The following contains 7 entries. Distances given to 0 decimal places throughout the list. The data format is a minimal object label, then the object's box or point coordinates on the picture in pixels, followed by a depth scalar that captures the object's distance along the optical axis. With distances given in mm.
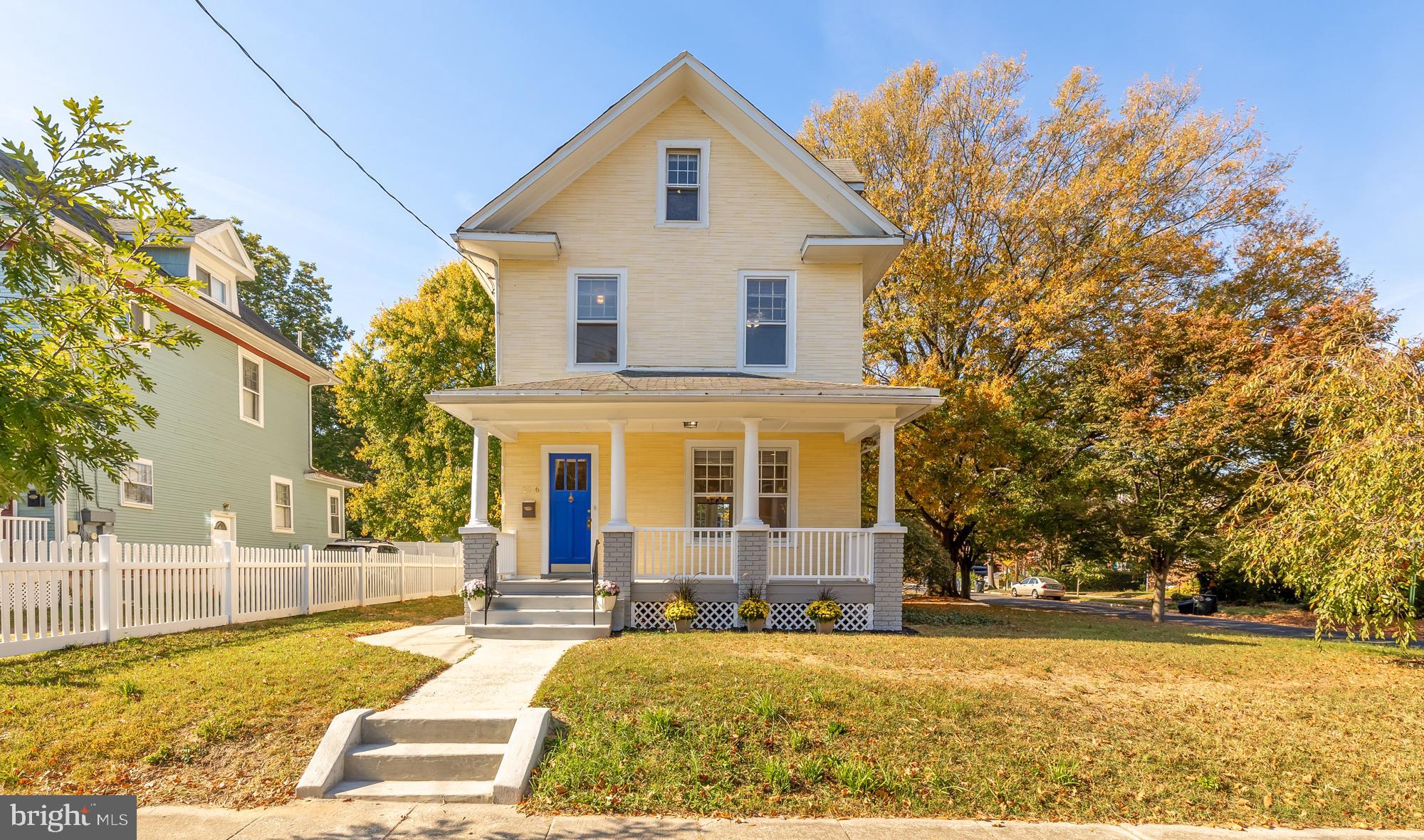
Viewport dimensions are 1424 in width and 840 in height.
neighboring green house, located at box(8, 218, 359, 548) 13555
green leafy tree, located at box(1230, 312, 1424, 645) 8539
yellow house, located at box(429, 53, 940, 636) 11863
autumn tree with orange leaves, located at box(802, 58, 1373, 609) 15352
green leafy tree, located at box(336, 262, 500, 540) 21328
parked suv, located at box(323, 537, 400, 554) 20891
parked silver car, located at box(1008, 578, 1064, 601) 33625
